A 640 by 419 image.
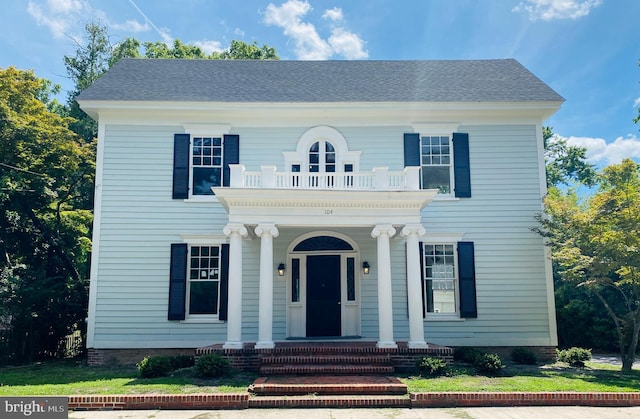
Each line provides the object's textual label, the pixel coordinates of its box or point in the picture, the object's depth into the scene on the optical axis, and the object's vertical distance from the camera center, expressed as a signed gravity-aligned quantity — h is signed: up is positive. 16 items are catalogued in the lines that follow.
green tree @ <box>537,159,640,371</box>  10.63 +0.92
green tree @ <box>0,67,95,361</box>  13.31 +1.84
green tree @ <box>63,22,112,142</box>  24.86 +12.05
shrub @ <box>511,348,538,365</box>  11.81 -2.15
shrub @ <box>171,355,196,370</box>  10.47 -2.03
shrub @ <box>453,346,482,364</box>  10.82 -1.95
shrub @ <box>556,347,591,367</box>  11.98 -2.19
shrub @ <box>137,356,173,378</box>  9.67 -1.94
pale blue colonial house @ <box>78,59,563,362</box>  12.46 +1.60
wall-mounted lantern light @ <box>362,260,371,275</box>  12.61 +0.24
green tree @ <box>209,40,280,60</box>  27.95 +14.04
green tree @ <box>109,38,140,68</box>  25.27 +12.75
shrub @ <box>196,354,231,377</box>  9.40 -1.85
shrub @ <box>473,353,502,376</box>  9.91 -1.97
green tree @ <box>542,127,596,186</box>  32.47 +8.07
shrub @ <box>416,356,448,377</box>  9.67 -1.97
